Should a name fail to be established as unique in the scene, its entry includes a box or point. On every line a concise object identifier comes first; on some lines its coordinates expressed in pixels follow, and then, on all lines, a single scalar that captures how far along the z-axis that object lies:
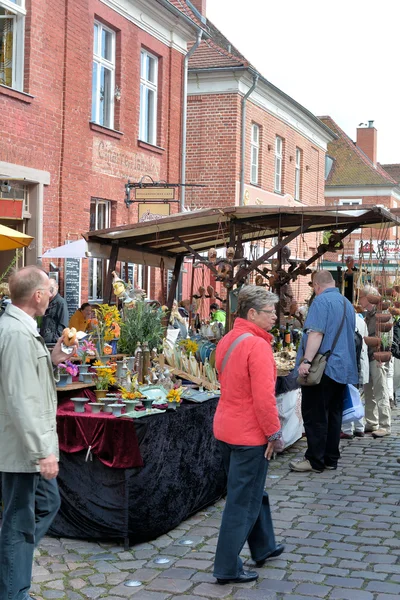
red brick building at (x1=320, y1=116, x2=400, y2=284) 47.03
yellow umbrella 8.91
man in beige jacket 3.97
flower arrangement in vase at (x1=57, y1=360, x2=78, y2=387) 6.12
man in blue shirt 7.74
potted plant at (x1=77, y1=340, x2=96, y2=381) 6.41
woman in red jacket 4.68
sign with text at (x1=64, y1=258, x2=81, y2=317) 13.76
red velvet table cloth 5.53
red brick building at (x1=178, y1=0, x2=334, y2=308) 22.27
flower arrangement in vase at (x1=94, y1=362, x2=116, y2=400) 6.14
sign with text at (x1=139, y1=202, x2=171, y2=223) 15.59
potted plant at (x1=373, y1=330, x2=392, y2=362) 9.27
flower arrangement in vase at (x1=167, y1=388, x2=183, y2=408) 6.00
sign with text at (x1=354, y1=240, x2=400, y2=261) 10.55
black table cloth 5.55
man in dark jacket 10.23
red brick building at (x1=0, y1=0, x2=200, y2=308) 12.69
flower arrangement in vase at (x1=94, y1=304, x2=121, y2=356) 6.88
